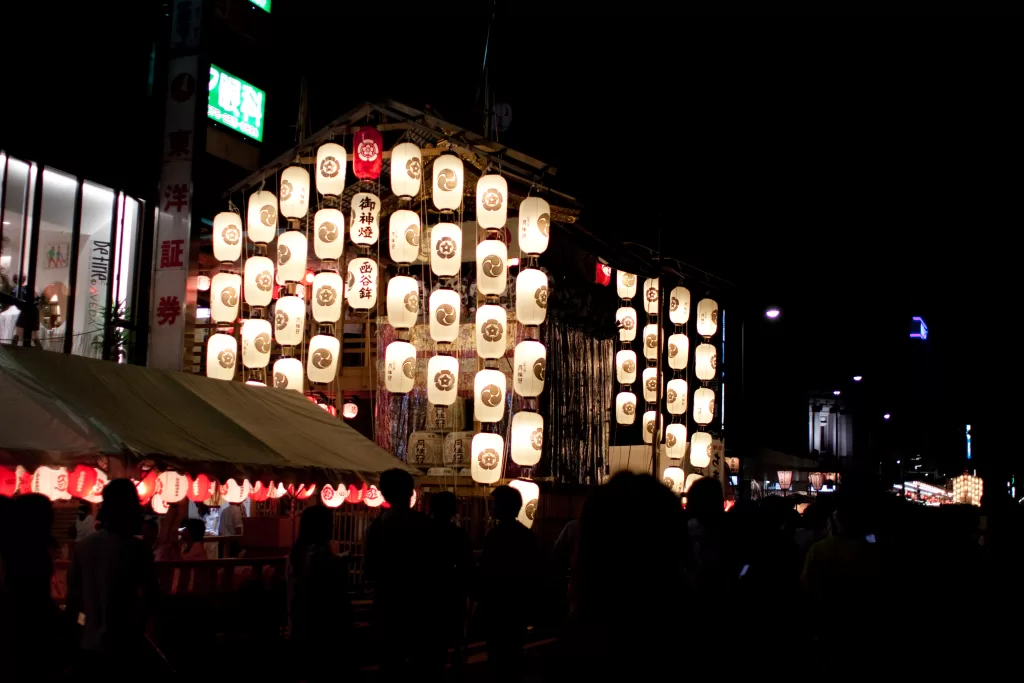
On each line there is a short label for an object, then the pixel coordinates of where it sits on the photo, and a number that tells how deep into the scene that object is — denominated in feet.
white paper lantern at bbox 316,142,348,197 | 57.21
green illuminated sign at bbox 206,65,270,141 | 67.77
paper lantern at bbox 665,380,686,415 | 79.46
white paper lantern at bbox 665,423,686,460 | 78.69
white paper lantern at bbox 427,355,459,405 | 57.72
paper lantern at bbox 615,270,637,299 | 79.10
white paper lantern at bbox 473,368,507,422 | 57.21
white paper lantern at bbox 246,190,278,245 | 58.65
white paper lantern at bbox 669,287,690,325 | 79.30
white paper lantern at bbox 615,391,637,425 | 75.20
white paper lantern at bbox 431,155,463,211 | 56.85
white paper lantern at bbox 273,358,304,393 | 59.16
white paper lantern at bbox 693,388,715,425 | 80.84
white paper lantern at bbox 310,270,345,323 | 57.11
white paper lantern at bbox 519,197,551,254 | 57.21
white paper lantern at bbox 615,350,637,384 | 75.61
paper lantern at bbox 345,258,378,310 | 57.62
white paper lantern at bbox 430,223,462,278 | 56.90
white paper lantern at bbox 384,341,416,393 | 56.85
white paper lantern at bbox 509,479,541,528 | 57.62
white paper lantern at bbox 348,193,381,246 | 57.41
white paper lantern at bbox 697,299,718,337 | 81.61
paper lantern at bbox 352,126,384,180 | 57.11
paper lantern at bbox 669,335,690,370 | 79.56
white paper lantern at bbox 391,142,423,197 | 56.80
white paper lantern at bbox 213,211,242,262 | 58.75
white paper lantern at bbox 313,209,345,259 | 57.11
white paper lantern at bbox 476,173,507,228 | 57.16
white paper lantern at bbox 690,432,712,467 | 81.30
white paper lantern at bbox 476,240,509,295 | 56.95
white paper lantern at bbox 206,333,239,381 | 59.47
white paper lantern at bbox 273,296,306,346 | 58.70
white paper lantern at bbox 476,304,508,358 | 56.95
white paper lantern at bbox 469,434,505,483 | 57.06
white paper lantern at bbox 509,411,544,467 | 57.93
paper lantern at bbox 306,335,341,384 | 57.93
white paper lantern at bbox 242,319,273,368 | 57.88
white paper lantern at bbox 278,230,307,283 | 57.82
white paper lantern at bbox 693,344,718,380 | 81.35
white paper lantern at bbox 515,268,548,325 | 57.16
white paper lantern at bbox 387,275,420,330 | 56.44
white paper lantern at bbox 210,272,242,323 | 59.00
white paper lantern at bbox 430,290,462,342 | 57.16
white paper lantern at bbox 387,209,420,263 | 56.75
